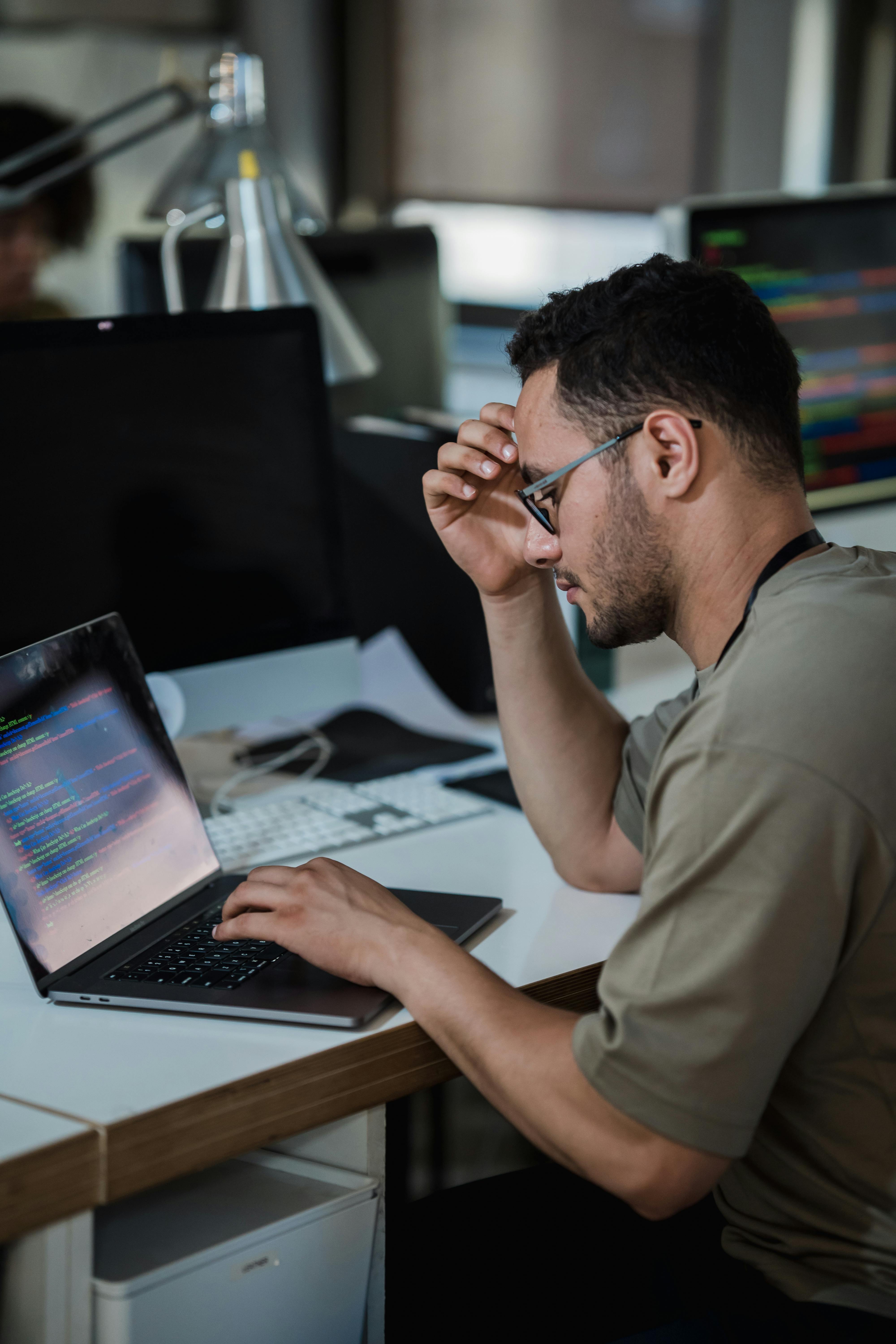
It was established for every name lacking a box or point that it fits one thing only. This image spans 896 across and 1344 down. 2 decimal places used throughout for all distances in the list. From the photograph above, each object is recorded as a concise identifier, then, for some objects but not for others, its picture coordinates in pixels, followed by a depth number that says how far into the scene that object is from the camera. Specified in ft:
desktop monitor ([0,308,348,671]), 8.02
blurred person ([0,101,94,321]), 17.46
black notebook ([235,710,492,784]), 8.81
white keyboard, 8.06
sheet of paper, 9.23
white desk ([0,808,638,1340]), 6.64
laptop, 7.09
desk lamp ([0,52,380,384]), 9.14
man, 6.42
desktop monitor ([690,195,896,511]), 9.74
